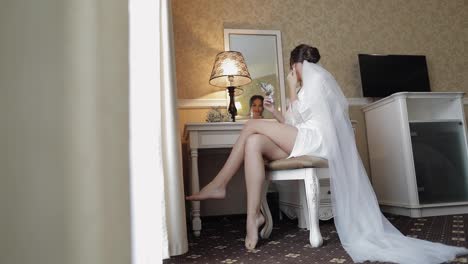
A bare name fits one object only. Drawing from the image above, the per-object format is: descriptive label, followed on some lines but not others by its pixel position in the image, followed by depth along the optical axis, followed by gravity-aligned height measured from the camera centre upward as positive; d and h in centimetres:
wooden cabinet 232 -2
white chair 150 -6
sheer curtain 57 +8
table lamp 242 +73
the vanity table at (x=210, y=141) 204 +17
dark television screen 288 +73
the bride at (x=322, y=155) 137 +4
